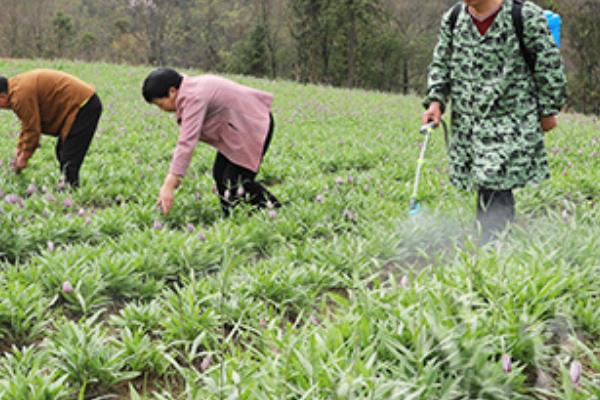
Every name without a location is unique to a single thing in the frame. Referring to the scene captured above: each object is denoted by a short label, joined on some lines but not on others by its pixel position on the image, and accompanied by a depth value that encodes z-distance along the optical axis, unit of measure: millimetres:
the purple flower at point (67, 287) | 2762
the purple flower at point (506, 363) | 1776
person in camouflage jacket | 2992
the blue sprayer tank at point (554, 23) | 3404
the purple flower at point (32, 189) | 4827
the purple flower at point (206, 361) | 1863
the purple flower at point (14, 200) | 4211
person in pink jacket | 3783
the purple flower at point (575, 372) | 1622
